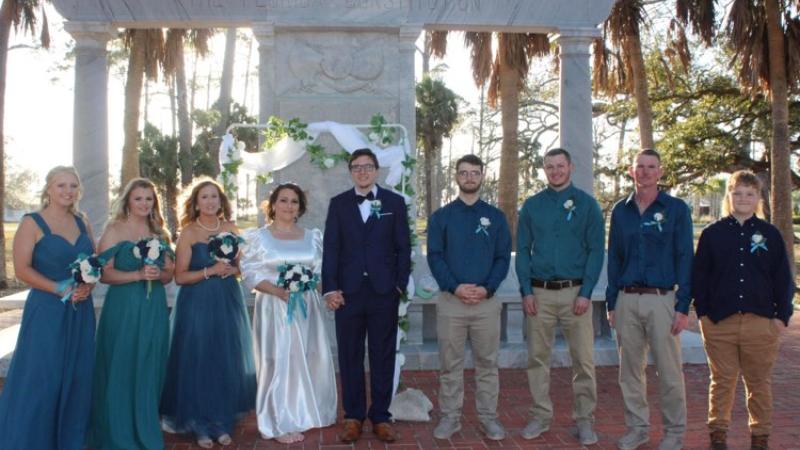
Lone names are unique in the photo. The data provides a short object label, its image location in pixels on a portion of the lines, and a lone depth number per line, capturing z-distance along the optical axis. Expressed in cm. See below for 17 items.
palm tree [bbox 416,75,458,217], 2933
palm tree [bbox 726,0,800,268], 1437
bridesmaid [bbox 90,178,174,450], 490
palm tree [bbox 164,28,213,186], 1541
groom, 524
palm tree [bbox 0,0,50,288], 1510
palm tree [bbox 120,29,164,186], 1512
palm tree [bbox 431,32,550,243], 1490
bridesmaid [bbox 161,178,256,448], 525
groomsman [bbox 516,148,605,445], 525
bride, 541
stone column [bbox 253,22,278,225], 870
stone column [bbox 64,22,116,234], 900
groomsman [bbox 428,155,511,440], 528
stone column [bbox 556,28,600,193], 928
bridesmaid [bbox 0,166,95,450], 459
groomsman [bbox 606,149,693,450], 502
